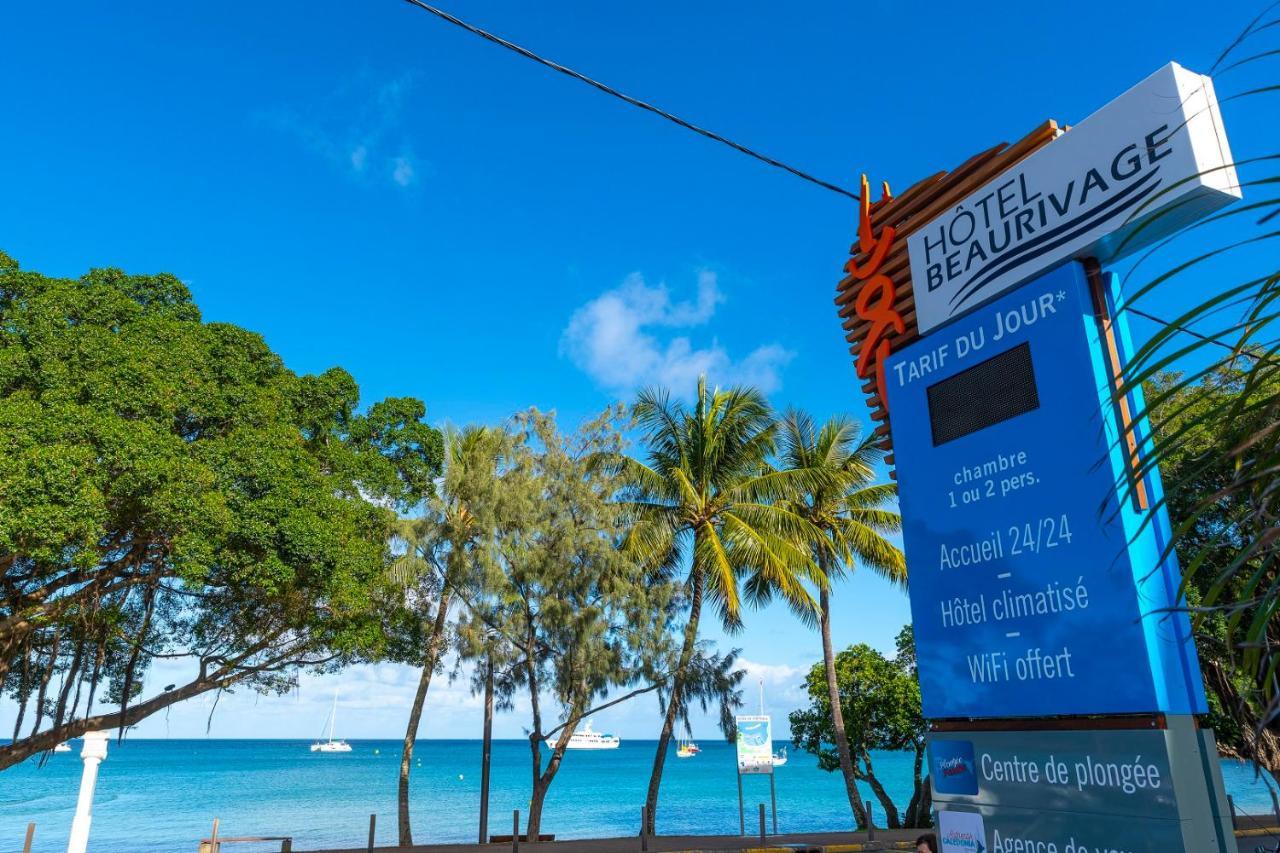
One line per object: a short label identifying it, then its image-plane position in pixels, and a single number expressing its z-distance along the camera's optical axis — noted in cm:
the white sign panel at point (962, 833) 485
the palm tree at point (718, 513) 1983
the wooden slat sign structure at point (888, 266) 641
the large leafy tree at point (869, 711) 2433
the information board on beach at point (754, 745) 1842
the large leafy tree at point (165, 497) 1202
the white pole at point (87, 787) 886
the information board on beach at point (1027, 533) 434
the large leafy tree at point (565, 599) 1838
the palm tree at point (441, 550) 1762
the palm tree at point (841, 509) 2153
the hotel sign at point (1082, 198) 448
